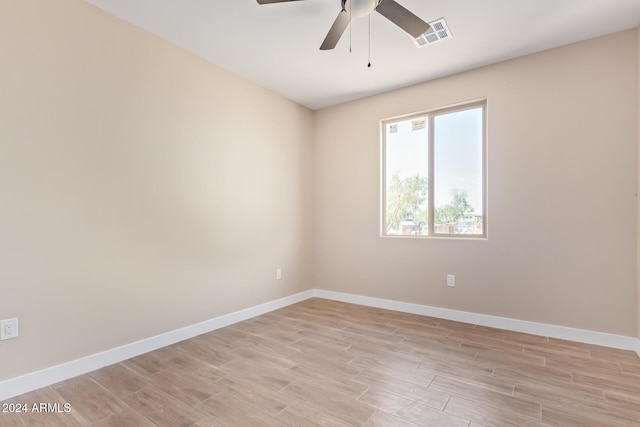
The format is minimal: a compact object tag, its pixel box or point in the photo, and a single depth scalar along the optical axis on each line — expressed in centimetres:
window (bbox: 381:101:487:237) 337
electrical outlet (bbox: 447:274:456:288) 340
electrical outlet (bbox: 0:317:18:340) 190
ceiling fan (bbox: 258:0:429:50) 190
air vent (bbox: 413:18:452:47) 251
